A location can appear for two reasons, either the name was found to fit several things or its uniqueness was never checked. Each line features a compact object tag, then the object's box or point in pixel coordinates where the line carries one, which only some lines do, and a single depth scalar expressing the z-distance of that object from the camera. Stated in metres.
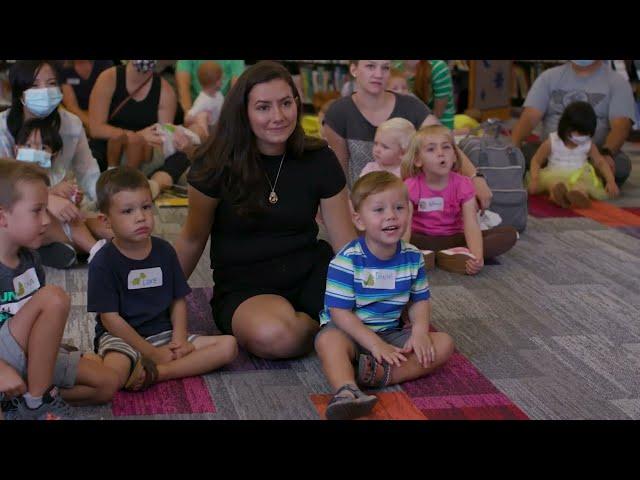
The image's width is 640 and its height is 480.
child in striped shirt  2.81
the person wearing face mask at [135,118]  5.34
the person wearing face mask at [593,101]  5.95
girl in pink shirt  4.09
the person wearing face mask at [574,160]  5.62
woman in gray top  4.55
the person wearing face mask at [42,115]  3.96
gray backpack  4.75
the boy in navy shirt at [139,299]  2.79
